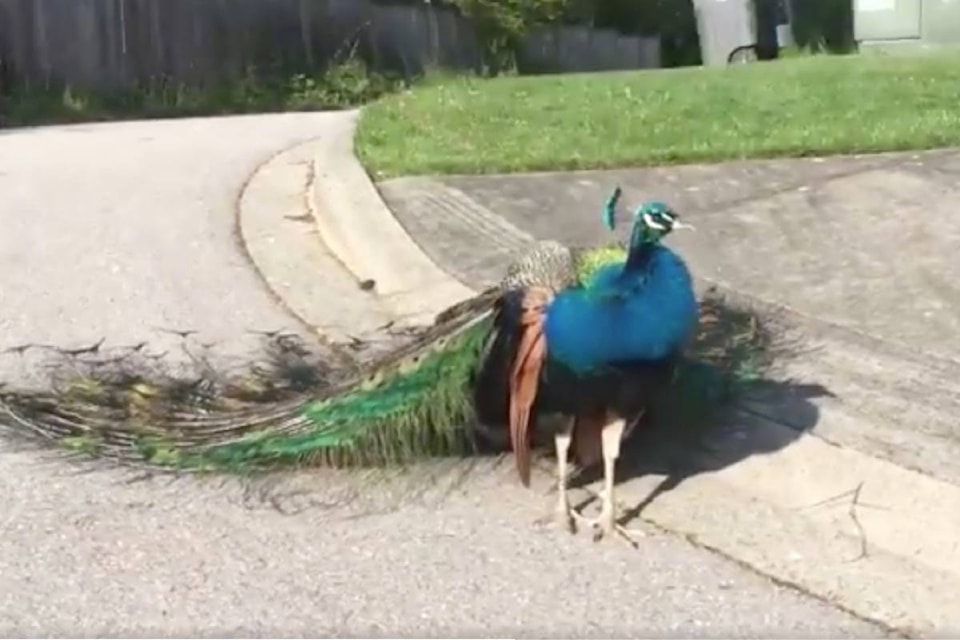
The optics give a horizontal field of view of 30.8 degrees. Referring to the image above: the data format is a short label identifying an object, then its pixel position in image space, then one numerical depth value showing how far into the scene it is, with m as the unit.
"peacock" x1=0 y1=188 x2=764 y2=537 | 4.62
